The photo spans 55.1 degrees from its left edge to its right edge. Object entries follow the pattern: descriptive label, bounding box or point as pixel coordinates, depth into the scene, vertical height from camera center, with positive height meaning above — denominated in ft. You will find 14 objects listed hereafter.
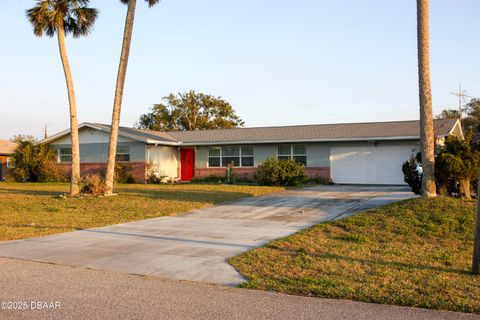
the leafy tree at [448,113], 171.66 +21.51
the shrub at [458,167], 40.60 +0.19
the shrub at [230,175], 88.63 -0.60
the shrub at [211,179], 93.16 -1.40
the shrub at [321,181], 84.53 -1.87
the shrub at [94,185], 62.08 -1.57
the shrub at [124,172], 93.56 +0.23
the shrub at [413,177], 45.01 -0.71
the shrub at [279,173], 78.07 -0.26
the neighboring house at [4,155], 124.34 +6.03
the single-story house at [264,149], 81.35 +4.61
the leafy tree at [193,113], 185.78 +24.10
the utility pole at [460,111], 158.80 +20.38
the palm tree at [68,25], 60.39 +20.27
